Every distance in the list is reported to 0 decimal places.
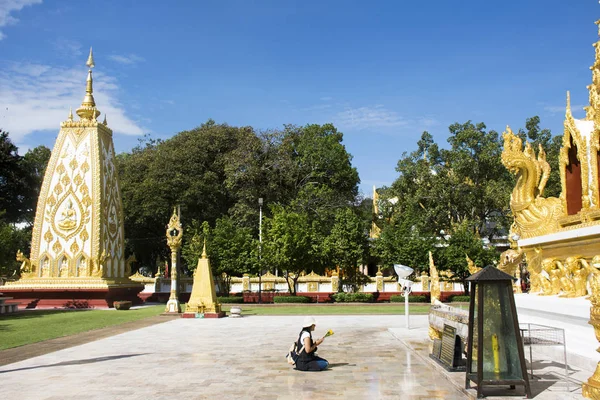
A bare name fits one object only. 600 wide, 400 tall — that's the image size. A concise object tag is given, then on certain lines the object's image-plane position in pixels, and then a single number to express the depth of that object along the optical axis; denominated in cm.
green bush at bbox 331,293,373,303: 3572
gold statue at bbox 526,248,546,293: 1245
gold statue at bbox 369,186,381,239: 4891
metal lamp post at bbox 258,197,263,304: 3681
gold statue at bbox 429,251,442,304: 1591
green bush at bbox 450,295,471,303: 3393
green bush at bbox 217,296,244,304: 3603
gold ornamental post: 2539
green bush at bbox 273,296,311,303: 3534
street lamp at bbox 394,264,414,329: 1788
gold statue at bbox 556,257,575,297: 1096
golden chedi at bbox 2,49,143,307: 3109
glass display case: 725
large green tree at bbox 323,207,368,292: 3806
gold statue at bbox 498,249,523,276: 1312
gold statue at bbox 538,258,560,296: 1184
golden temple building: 1078
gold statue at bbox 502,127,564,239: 1273
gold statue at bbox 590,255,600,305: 623
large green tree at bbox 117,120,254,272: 4306
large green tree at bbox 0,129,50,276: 4128
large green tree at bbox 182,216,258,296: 3709
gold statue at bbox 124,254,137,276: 3556
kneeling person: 1005
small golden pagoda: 2397
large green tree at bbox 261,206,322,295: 3600
